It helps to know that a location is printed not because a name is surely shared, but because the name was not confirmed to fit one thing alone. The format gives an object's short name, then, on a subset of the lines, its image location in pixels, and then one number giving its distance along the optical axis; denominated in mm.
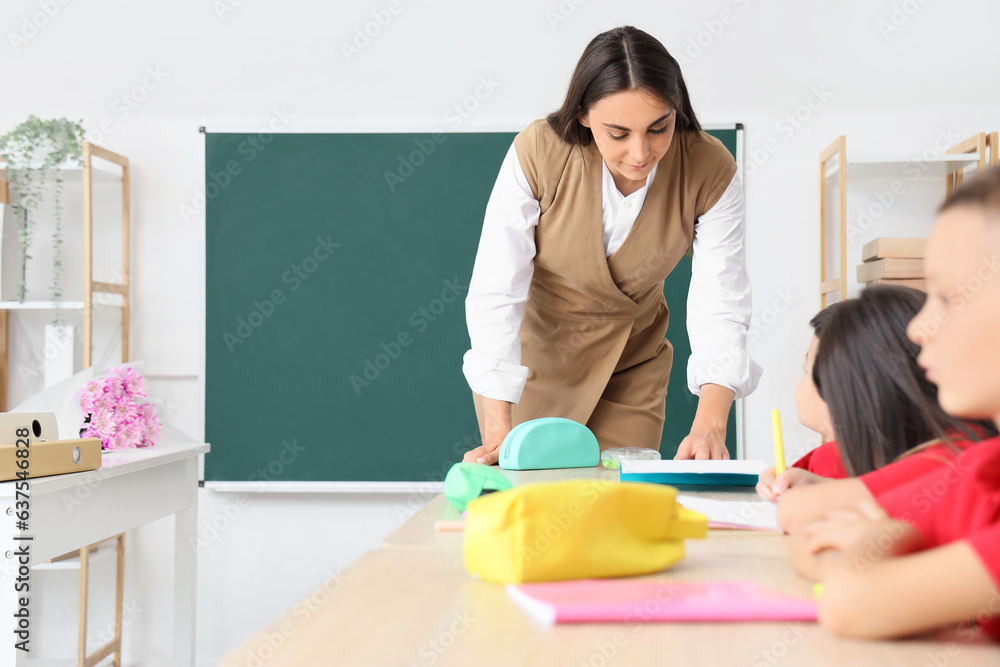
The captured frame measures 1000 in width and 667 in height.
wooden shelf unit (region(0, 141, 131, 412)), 2404
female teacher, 1414
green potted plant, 2418
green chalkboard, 2588
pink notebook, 512
